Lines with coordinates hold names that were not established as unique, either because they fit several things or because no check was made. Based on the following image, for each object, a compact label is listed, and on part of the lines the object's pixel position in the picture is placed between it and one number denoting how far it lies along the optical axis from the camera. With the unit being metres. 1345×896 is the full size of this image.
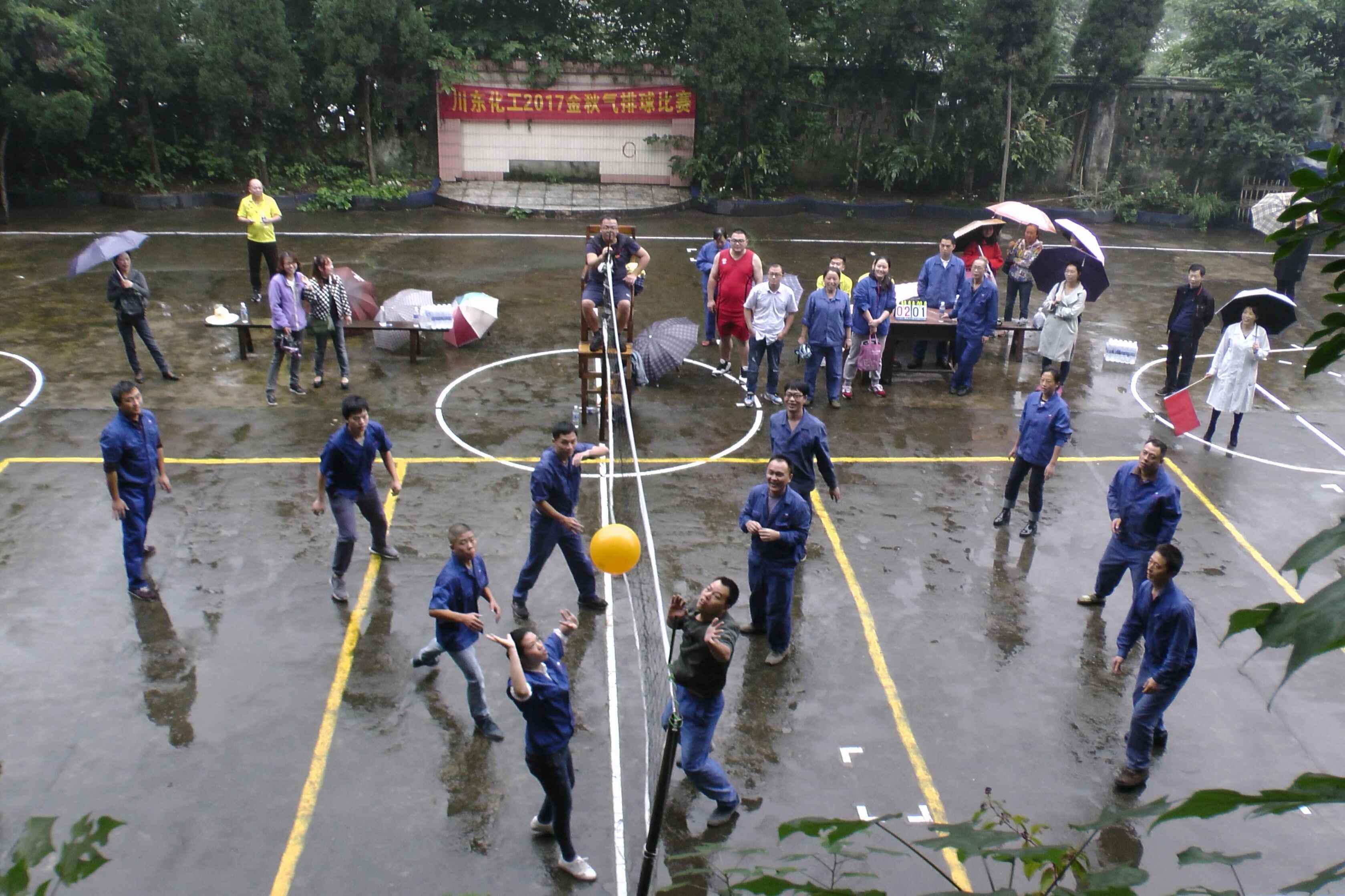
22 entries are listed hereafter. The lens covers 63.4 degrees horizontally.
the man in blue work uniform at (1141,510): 8.53
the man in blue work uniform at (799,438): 9.32
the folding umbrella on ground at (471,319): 14.80
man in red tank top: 13.70
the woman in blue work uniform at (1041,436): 9.98
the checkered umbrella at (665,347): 13.31
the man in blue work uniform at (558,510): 8.67
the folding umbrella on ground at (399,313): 14.75
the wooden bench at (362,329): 14.33
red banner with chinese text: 24.12
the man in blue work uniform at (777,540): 8.24
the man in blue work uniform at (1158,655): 7.08
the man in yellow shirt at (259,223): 15.59
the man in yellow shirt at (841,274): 12.50
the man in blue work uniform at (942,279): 14.27
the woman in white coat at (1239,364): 12.12
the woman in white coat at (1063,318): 13.19
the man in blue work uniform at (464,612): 7.39
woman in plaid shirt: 12.81
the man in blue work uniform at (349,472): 8.81
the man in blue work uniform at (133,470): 8.80
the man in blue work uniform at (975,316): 13.34
